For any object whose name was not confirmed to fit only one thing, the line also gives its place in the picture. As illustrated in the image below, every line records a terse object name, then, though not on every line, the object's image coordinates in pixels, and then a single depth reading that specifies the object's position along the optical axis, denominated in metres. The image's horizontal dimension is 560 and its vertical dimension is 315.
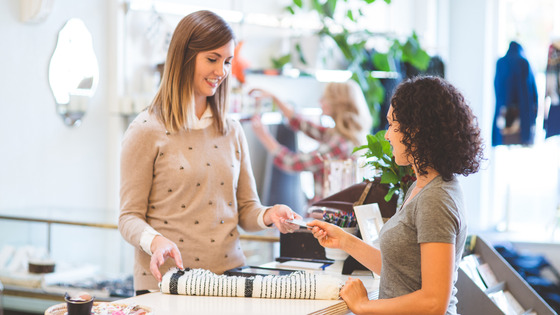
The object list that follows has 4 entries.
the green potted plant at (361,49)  5.72
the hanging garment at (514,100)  6.22
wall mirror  4.44
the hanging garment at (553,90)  5.87
